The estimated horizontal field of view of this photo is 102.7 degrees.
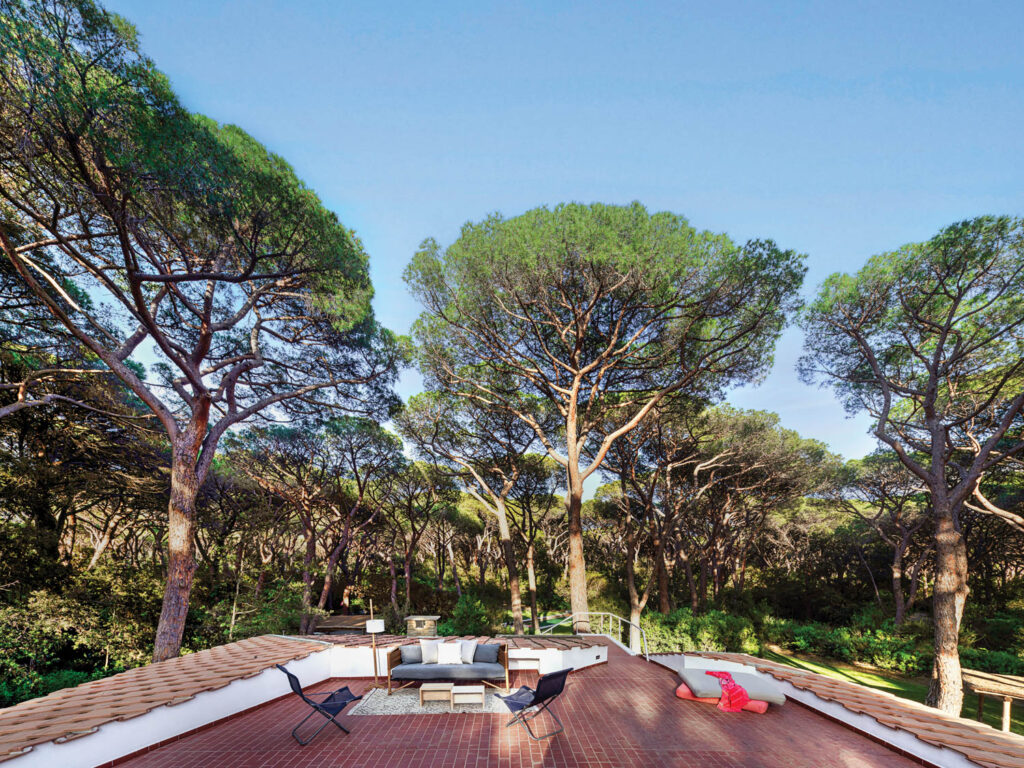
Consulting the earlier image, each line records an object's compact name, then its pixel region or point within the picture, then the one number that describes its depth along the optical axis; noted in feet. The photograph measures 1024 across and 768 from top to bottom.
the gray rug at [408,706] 15.60
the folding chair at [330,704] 13.50
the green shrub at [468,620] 48.01
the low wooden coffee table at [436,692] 16.07
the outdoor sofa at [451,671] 17.58
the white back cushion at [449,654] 19.43
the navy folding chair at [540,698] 13.30
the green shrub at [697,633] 41.98
